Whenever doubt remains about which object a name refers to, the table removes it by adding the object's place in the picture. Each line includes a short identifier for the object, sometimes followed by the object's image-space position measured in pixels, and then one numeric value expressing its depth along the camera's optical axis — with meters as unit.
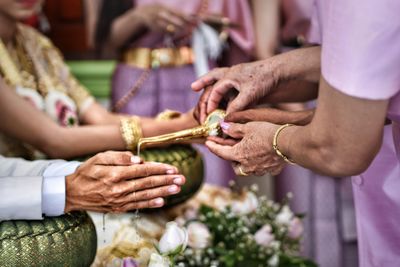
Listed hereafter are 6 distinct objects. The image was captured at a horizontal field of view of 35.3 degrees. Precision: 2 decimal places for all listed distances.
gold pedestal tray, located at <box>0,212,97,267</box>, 1.04
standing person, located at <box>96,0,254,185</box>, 2.22
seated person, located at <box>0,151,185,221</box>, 1.09
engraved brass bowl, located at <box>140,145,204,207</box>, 1.52
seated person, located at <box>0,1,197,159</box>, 1.57
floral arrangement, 1.58
